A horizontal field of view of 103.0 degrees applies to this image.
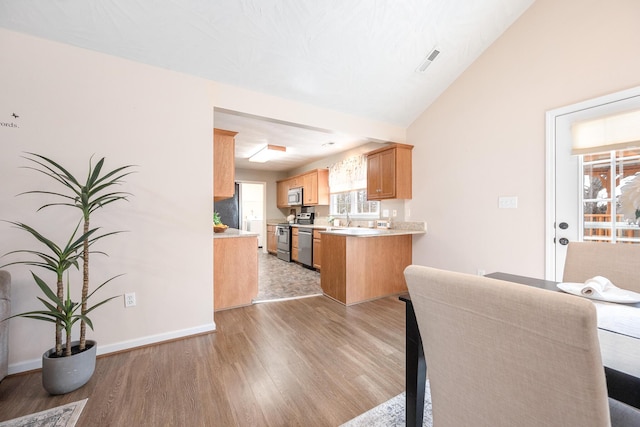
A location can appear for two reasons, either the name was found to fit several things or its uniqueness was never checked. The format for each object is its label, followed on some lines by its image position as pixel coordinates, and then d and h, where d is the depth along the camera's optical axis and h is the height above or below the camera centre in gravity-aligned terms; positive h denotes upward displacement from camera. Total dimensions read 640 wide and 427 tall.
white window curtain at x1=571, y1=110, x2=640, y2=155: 2.00 +0.64
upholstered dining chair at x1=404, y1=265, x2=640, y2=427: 0.50 -0.33
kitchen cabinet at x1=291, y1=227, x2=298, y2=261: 5.71 -0.73
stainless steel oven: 5.90 -0.71
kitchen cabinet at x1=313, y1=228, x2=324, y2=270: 4.93 -0.74
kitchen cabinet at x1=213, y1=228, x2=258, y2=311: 2.89 -0.68
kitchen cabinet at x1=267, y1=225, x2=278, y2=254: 6.78 -0.79
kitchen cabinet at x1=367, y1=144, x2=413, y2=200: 3.66 +0.58
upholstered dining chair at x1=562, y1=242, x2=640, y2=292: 1.33 -0.29
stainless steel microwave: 6.12 +0.36
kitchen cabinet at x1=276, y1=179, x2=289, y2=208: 6.76 +0.49
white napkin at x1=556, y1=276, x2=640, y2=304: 1.06 -0.36
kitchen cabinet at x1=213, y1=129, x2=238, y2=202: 2.82 +0.55
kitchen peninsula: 3.13 -0.70
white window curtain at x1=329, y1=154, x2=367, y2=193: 4.63 +0.72
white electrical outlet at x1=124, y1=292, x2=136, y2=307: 2.07 -0.72
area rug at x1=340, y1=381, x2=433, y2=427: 1.34 -1.12
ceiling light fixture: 4.61 +1.12
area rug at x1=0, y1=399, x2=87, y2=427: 1.33 -1.11
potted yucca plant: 1.53 -0.63
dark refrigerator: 6.37 +0.01
